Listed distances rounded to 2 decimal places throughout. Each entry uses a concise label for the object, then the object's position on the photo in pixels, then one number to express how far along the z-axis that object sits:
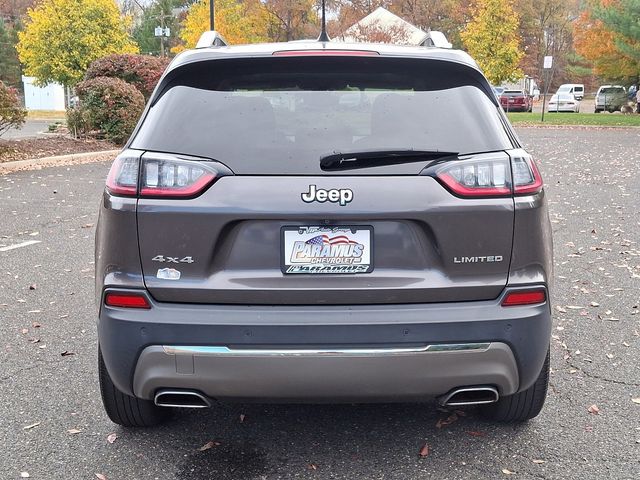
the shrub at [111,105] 17.08
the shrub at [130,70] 18.84
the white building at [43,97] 53.94
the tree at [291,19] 49.88
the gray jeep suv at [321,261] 2.58
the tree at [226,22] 40.70
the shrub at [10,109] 13.45
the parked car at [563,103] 44.59
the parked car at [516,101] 44.56
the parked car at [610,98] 40.69
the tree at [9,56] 59.59
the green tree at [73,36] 31.45
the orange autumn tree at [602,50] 34.00
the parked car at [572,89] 49.27
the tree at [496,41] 40.22
